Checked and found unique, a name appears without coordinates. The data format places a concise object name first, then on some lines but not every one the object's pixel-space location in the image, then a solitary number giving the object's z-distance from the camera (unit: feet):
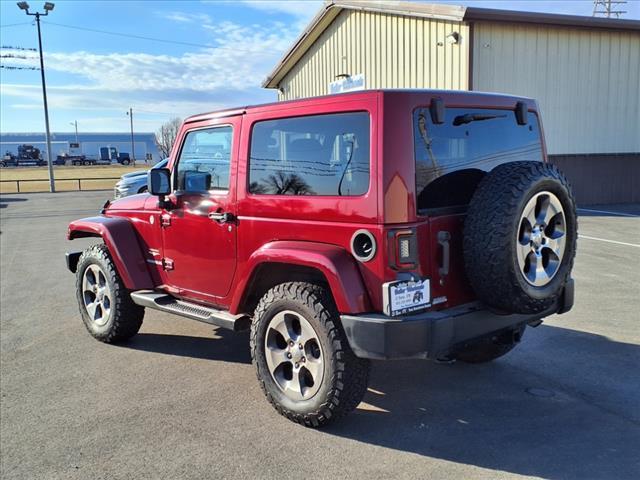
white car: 51.48
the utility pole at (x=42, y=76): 91.40
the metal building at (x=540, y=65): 45.98
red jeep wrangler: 10.26
